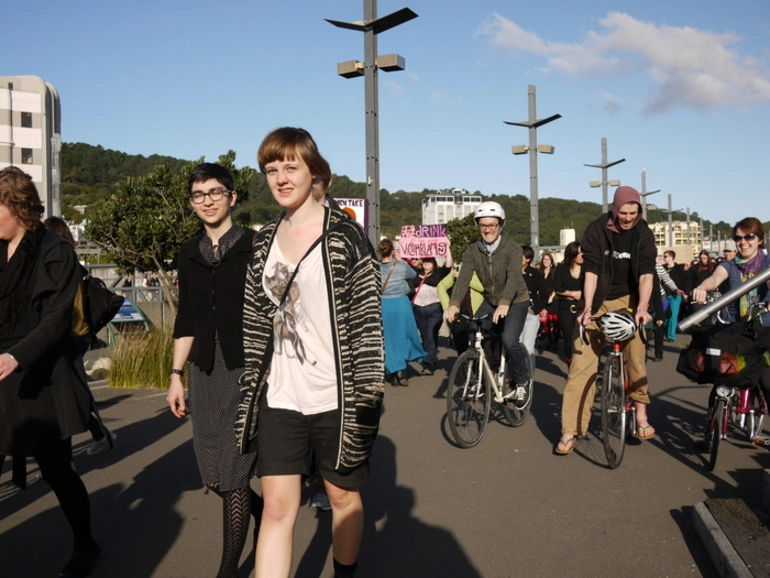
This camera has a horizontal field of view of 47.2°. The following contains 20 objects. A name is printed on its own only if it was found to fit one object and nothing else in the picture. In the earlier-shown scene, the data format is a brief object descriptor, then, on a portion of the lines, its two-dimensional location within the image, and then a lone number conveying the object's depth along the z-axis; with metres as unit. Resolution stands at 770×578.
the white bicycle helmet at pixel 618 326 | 6.74
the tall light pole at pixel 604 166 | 33.28
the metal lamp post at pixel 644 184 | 48.42
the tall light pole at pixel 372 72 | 12.59
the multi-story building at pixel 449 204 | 134.25
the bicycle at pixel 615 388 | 6.71
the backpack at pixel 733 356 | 6.55
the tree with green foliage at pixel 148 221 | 23.98
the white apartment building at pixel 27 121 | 68.94
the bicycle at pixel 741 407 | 6.61
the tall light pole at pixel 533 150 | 22.34
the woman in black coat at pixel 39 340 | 4.27
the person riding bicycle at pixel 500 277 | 8.19
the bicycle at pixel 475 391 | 7.69
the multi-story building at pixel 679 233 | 110.56
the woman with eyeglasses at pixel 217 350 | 4.15
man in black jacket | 7.05
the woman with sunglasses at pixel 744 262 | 7.25
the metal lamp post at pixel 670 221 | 58.59
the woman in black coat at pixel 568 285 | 12.29
